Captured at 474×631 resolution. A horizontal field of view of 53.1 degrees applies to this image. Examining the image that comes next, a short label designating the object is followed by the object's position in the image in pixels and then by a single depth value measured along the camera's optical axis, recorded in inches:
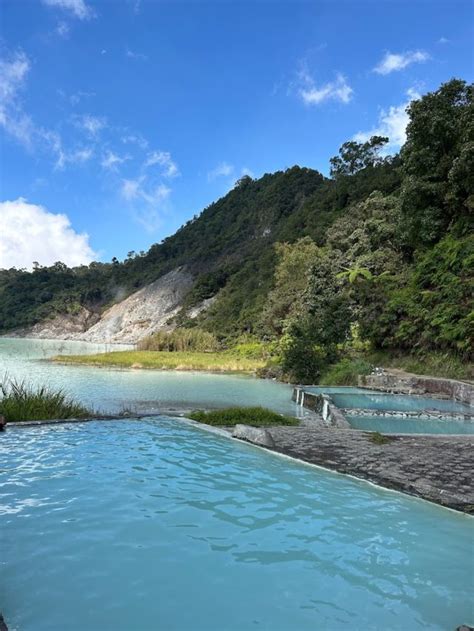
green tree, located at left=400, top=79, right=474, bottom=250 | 820.6
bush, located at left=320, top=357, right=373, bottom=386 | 783.7
